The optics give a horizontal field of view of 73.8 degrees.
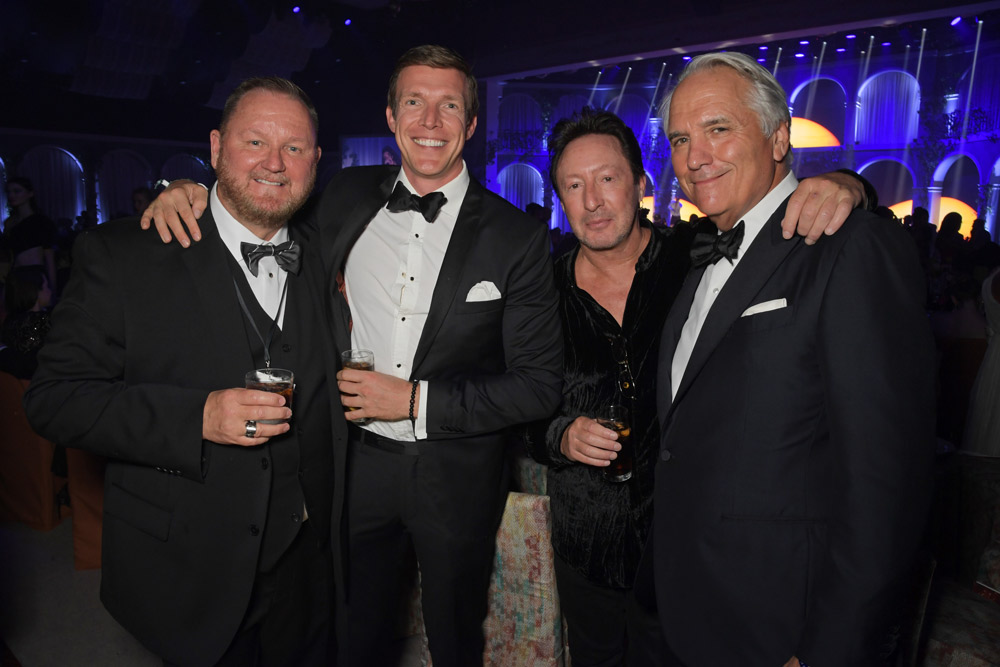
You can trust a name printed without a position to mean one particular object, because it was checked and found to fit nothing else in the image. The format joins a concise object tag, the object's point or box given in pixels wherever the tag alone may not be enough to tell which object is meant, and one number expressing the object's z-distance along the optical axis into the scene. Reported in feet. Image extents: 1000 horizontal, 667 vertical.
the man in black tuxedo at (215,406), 5.17
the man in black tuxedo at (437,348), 6.59
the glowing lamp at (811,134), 26.78
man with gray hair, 4.00
